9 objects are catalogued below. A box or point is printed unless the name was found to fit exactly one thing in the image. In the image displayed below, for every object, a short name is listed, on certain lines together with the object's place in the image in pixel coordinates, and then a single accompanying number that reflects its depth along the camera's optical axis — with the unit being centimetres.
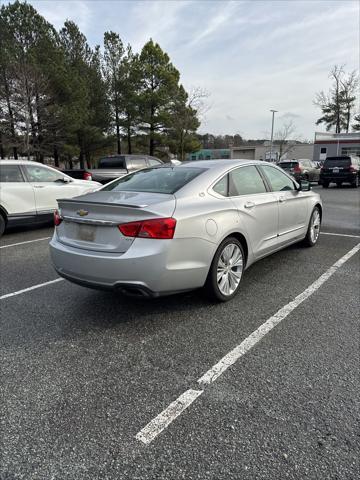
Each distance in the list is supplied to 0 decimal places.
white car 754
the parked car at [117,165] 1284
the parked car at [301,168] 2052
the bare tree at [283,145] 6032
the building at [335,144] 5512
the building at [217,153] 8532
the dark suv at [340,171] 1902
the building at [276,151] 6253
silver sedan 310
